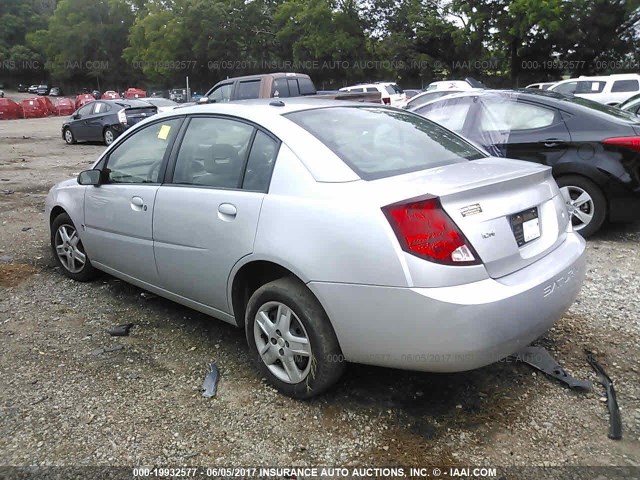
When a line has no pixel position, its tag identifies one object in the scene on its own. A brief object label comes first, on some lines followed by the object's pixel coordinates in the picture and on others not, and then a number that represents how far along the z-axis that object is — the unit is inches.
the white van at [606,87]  714.8
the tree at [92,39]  2824.8
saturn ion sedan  98.0
